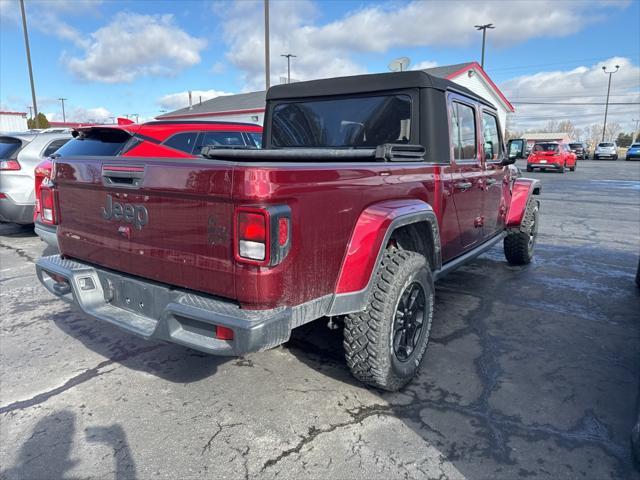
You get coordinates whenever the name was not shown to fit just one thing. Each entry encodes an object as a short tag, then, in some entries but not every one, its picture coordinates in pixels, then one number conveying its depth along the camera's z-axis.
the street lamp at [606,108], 54.31
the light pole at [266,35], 17.00
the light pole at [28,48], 26.88
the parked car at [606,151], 39.94
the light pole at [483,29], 32.12
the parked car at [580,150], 39.34
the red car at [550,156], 23.91
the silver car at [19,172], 7.04
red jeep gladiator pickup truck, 2.12
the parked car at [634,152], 39.12
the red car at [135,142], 5.38
